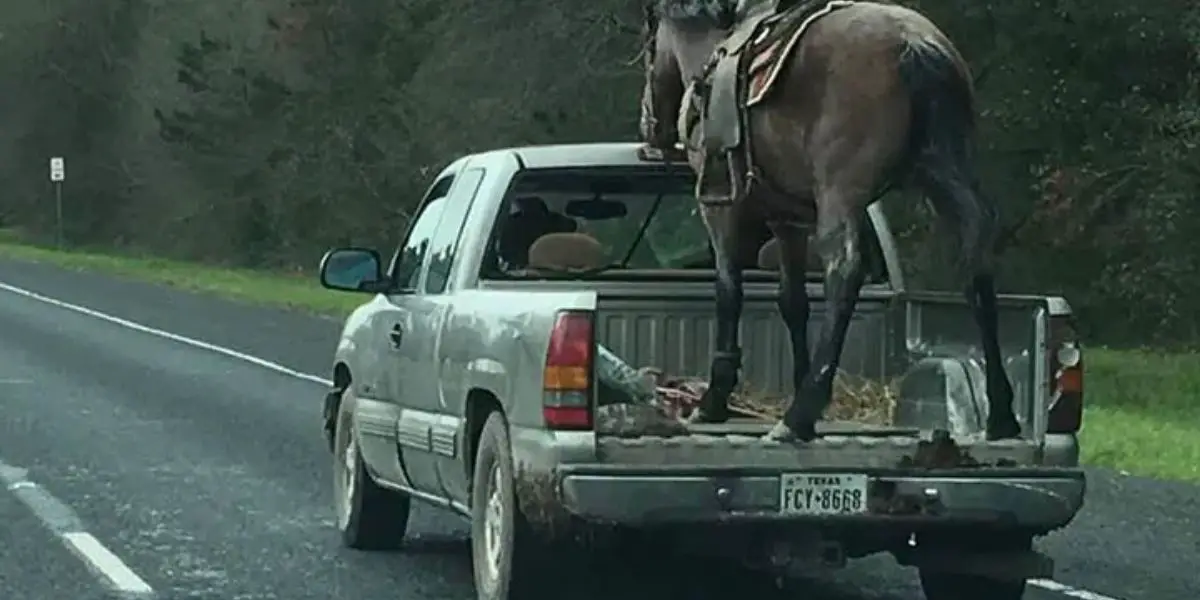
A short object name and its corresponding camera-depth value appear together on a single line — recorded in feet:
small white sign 230.77
